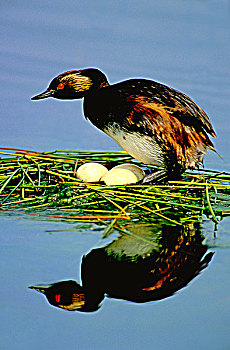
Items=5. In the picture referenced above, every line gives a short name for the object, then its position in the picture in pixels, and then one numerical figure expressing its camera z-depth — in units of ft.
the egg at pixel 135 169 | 32.40
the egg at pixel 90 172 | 32.07
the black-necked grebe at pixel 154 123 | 30.71
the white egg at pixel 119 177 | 31.42
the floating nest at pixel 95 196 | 28.32
